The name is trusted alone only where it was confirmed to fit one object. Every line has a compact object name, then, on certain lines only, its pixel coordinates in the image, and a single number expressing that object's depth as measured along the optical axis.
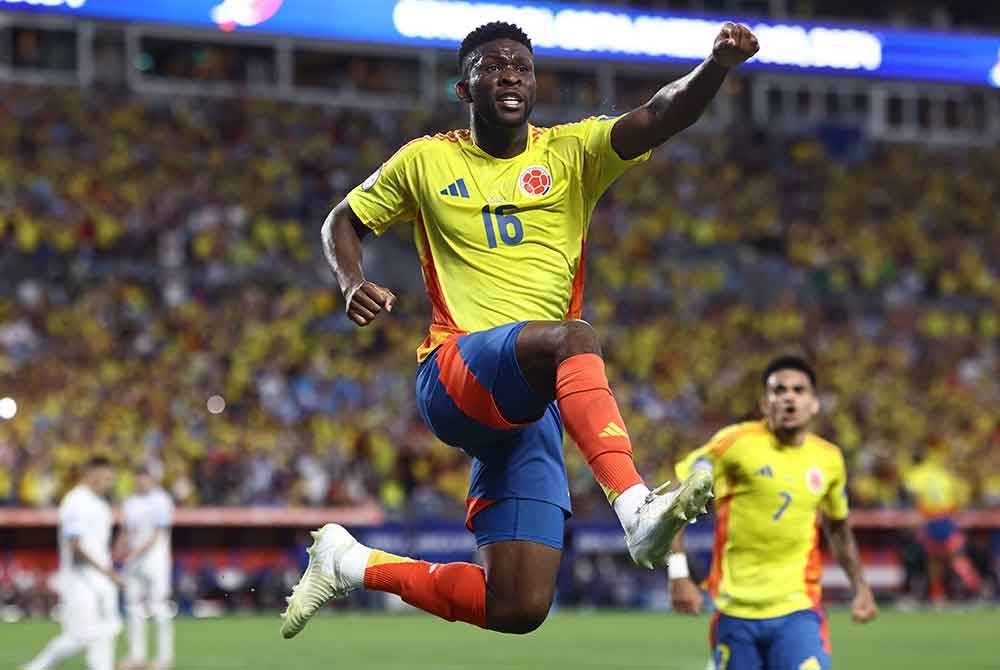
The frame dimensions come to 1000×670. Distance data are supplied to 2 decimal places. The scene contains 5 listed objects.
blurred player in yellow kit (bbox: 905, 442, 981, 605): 24.89
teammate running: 8.48
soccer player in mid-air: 6.00
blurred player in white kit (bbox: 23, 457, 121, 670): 13.97
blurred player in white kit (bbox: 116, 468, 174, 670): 15.62
